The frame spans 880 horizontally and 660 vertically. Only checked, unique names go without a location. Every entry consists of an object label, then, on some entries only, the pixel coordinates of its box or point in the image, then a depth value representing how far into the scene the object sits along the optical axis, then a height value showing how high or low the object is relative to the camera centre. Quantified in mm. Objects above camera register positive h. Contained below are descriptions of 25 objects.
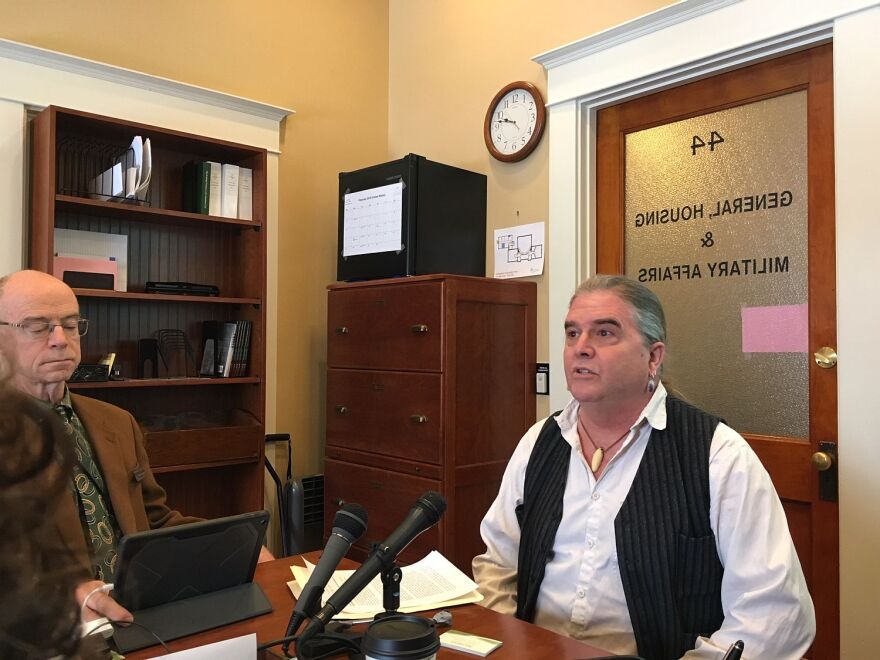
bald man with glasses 1800 -189
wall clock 3045 +980
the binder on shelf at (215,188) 3004 +649
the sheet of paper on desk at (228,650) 914 -419
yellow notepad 1167 -518
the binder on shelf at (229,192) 3037 +639
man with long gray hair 1371 -391
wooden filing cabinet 2680 -235
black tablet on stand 1177 -436
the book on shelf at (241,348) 3029 -43
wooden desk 1165 -526
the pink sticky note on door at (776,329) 2289 +40
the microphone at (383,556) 997 -323
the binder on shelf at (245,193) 3090 +647
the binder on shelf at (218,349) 3029 -48
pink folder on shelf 2668 +285
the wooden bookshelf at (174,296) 2703 +166
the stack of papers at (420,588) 1351 -515
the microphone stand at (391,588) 1104 -399
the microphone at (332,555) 1014 -314
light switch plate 2941 -162
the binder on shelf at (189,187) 3020 +658
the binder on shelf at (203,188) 2986 +644
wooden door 2184 -141
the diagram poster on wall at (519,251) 3031 +396
